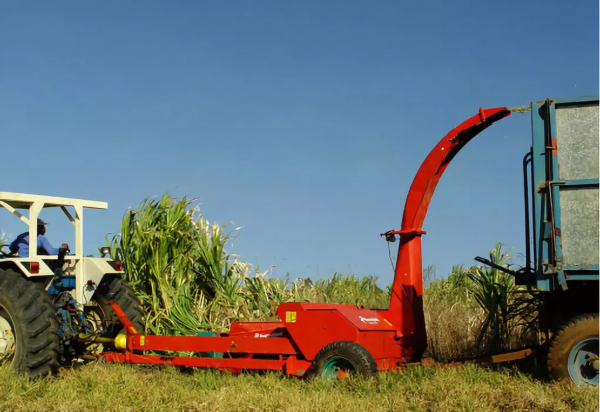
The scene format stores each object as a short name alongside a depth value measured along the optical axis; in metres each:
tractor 7.99
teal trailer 6.80
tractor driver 8.91
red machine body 7.58
